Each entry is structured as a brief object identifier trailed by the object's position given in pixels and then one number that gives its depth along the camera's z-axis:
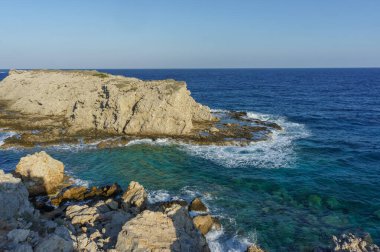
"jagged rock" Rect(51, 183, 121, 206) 29.38
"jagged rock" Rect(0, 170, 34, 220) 19.85
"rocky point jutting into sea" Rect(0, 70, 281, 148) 48.22
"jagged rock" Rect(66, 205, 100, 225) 22.62
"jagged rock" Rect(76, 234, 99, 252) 17.50
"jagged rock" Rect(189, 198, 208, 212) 27.22
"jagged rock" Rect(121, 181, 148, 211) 26.49
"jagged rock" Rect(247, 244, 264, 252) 21.09
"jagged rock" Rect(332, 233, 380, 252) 18.00
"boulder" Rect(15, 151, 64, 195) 30.62
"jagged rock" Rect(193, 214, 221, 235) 24.02
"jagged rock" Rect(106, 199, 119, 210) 25.39
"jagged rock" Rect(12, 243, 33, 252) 14.87
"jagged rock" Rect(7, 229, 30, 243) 15.72
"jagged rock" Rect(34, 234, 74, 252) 15.70
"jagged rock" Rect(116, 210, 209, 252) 17.45
